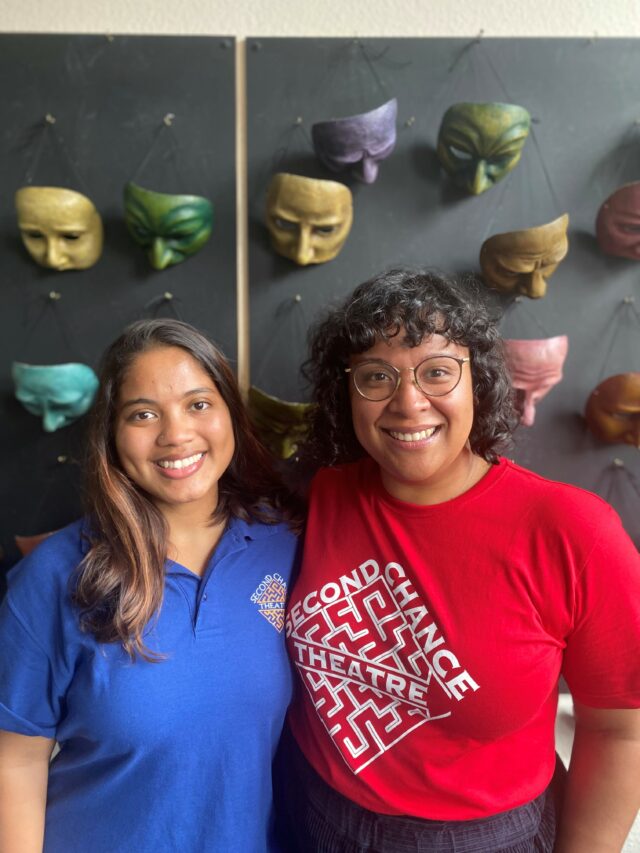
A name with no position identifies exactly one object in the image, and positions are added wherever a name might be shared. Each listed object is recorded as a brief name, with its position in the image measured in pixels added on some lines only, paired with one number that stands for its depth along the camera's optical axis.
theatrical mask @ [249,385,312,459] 1.17
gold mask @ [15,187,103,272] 1.15
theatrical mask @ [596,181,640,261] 1.19
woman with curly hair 0.66
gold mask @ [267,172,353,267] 1.14
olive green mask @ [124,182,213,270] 1.14
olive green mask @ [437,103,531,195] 1.12
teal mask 1.17
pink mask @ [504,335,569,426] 1.20
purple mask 1.12
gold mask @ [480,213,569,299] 1.15
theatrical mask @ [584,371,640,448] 1.22
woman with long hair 0.69
